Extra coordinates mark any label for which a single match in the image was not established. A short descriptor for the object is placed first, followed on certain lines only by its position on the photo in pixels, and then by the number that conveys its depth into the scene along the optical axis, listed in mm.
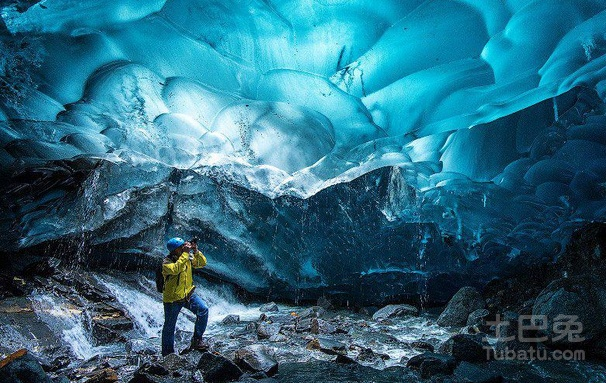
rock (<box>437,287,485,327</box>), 8867
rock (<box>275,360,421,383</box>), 4590
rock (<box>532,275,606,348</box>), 5176
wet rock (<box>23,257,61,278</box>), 8344
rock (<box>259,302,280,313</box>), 10898
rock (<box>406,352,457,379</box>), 4570
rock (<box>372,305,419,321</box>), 9867
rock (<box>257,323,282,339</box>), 7096
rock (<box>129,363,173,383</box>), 4027
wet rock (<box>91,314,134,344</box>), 7152
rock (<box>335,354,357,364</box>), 5227
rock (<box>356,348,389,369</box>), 5348
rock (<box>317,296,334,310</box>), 11750
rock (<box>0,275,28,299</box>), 7582
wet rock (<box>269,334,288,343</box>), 6805
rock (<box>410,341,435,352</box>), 6289
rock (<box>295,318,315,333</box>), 7582
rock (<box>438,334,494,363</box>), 5090
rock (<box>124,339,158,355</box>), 5848
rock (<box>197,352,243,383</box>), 4383
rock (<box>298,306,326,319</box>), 9216
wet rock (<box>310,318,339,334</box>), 7512
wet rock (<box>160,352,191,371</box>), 4617
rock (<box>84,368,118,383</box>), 4406
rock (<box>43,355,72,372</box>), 4990
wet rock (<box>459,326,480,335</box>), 7352
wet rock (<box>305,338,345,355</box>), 6015
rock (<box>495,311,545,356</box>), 5172
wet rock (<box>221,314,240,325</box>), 8813
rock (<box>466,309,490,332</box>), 7552
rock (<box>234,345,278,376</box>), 4641
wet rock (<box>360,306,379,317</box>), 10877
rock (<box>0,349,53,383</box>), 3424
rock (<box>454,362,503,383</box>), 4117
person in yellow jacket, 5039
